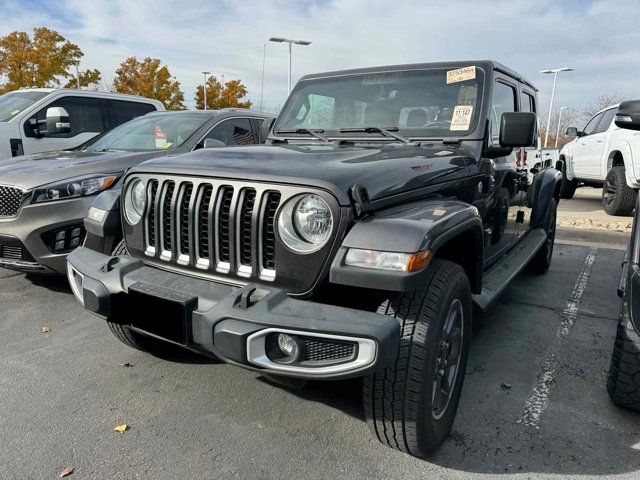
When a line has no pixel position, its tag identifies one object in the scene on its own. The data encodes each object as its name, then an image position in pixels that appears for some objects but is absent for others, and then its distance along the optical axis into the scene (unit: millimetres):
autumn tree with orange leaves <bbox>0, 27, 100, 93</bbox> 23703
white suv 6352
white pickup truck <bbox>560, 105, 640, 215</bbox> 8109
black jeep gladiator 1844
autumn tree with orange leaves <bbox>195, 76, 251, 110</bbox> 38406
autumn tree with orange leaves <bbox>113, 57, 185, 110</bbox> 30328
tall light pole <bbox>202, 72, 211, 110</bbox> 37038
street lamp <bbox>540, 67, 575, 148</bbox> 32281
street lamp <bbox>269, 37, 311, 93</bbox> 20836
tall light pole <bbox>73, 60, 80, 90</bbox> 25859
